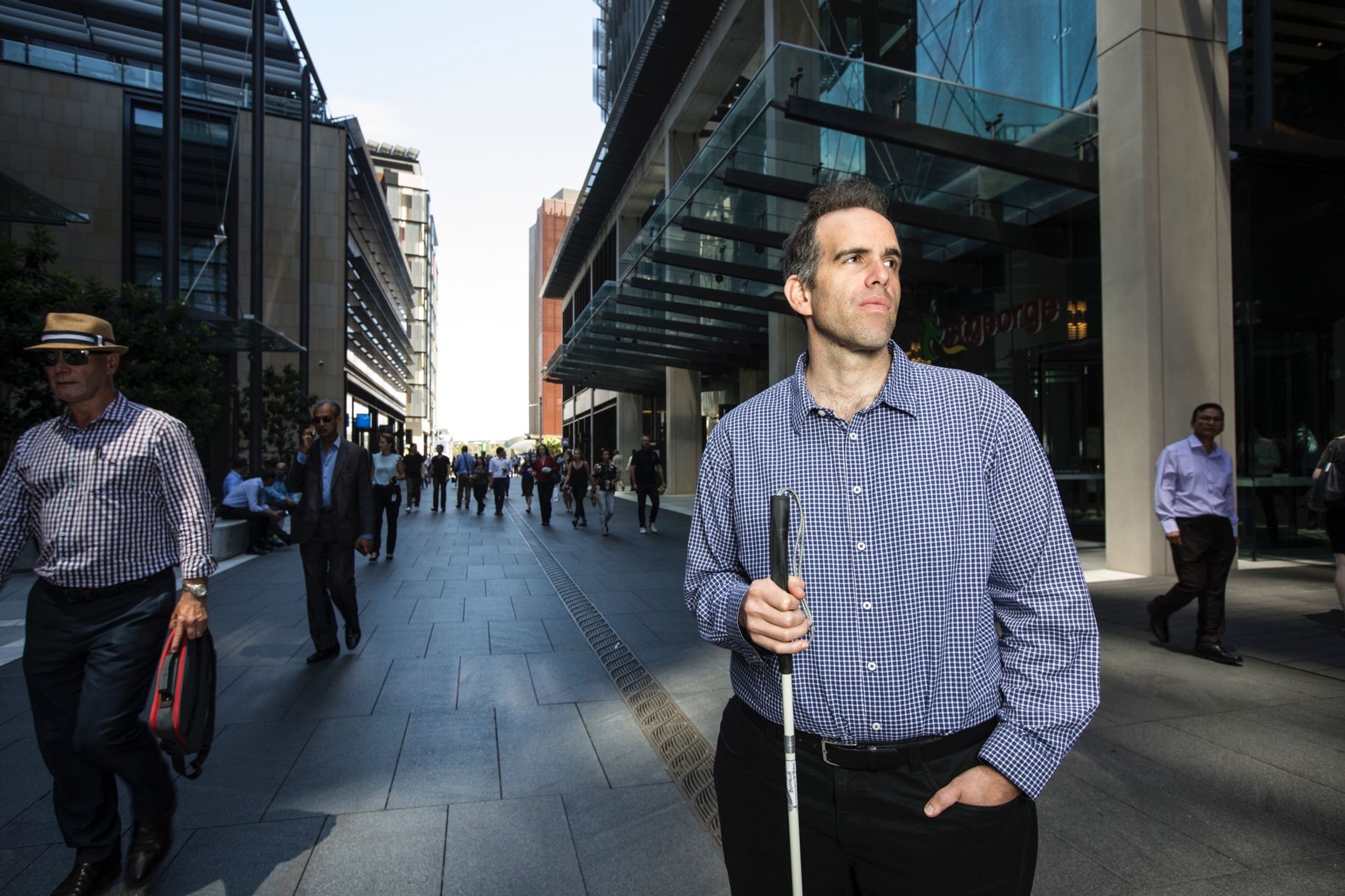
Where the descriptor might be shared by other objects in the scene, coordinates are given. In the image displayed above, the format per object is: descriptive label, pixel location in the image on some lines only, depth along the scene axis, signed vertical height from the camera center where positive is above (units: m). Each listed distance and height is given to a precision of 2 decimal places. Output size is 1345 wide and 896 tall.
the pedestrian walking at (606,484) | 17.41 -0.37
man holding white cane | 1.48 -0.28
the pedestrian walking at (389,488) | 12.88 -0.33
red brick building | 118.12 +22.18
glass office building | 11.53 +4.08
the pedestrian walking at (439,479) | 25.77 -0.41
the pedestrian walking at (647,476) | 17.45 -0.21
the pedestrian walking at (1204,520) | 5.98 -0.38
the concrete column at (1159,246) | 9.95 +2.56
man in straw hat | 2.89 -0.40
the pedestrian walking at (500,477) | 23.61 -0.30
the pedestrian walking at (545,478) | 20.83 -0.31
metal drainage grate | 3.75 -1.42
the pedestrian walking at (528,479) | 25.96 -0.46
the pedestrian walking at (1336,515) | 6.39 -0.38
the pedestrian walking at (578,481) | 19.34 -0.35
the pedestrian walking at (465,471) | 26.00 -0.17
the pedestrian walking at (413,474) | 24.97 -0.24
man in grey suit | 6.36 -0.41
